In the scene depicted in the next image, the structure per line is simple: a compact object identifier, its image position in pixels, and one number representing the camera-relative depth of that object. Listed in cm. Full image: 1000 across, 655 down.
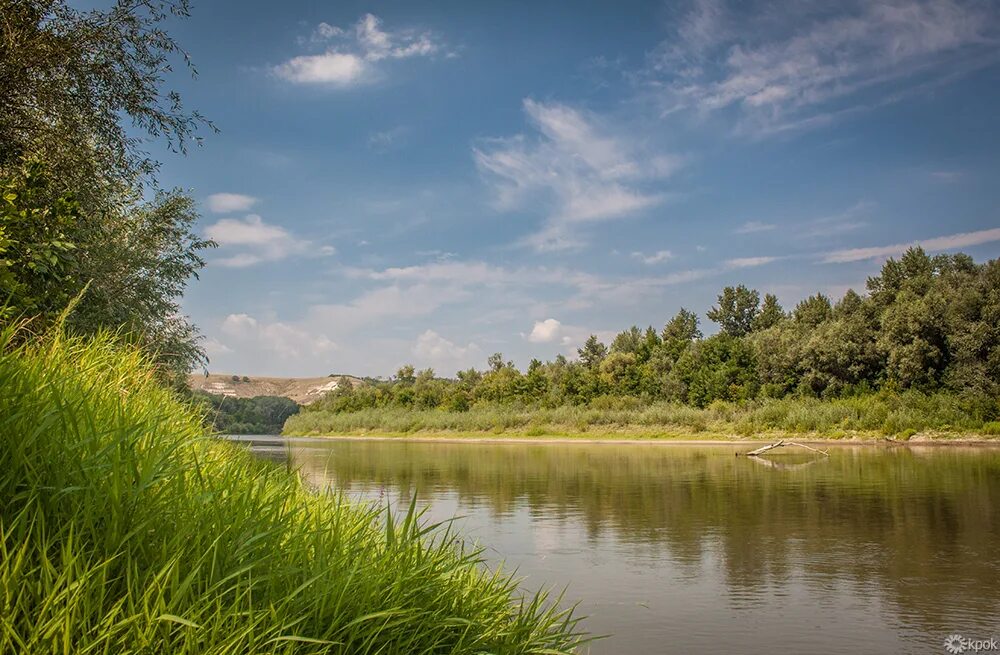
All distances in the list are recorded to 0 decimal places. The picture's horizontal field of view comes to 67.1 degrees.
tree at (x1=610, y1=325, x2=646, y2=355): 10750
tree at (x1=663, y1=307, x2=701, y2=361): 10519
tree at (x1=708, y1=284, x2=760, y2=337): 11075
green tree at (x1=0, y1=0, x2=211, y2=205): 1059
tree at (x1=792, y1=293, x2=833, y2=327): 8250
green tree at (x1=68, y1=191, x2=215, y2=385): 1285
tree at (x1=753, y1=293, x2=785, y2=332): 10206
